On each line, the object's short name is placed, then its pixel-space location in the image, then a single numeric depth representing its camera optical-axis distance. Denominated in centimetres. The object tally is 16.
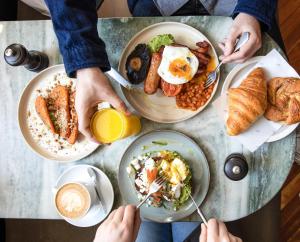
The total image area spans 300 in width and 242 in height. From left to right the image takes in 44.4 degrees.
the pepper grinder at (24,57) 115
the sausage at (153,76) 116
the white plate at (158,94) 117
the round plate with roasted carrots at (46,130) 120
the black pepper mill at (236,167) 109
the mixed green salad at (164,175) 110
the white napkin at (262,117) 111
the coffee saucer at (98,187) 118
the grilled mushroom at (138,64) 117
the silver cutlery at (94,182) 117
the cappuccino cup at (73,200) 111
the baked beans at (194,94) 115
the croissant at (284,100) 108
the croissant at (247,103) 108
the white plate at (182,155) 114
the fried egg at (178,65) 113
